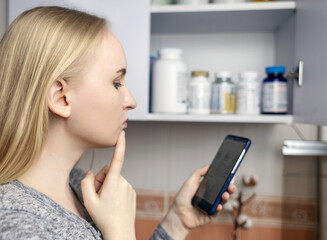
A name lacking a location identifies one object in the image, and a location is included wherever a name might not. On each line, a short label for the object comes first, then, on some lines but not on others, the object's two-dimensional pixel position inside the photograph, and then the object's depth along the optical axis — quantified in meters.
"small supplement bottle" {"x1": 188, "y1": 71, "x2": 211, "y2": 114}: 1.00
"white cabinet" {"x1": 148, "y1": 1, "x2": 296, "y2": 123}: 0.96
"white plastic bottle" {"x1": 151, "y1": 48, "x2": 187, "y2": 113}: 0.98
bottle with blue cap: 0.97
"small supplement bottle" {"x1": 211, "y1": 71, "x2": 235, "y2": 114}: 1.01
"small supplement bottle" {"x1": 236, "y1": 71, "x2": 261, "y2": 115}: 0.99
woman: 0.61
